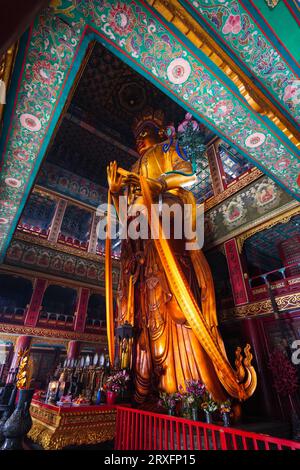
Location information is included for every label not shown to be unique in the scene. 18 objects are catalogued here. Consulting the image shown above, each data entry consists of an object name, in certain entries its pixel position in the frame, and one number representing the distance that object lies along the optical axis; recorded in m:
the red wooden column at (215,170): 6.77
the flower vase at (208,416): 2.70
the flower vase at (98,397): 3.28
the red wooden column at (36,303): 7.07
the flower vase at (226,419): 2.75
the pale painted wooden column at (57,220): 8.29
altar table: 2.58
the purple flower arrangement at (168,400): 3.10
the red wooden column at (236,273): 5.25
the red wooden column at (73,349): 7.23
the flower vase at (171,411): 3.06
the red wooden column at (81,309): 7.84
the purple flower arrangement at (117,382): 3.45
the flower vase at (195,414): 2.92
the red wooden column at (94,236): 8.93
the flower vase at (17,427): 2.27
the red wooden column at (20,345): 6.39
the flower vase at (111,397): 3.32
